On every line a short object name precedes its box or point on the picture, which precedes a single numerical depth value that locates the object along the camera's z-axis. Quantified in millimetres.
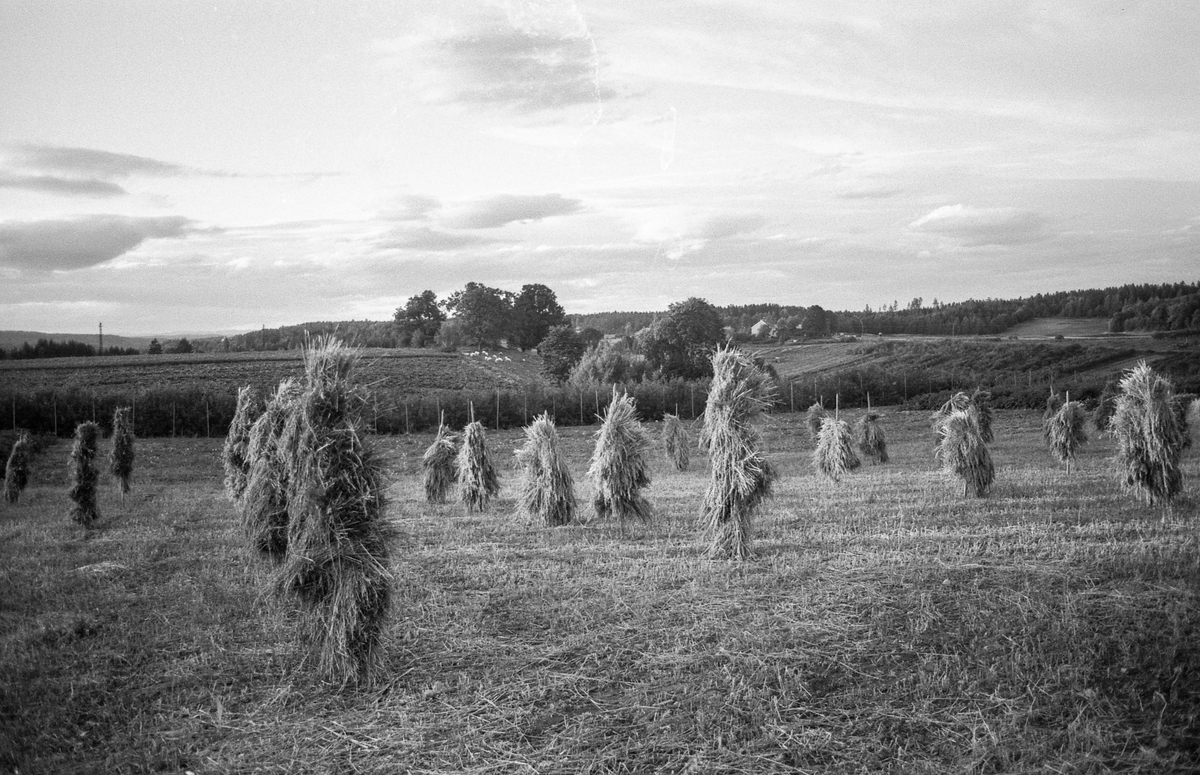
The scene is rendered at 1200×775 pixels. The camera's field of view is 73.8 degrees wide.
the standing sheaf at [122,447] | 22859
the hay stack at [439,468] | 21953
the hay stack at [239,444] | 20062
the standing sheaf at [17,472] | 22216
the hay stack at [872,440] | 29922
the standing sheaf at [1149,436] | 16453
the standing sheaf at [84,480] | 18391
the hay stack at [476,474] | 20344
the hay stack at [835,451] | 24469
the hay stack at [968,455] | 18969
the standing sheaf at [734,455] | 13156
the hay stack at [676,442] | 31469
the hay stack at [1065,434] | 23594
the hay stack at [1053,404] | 35000
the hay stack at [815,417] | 37384
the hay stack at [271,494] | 9241
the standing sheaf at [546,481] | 17516
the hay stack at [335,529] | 8000
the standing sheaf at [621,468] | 16625
